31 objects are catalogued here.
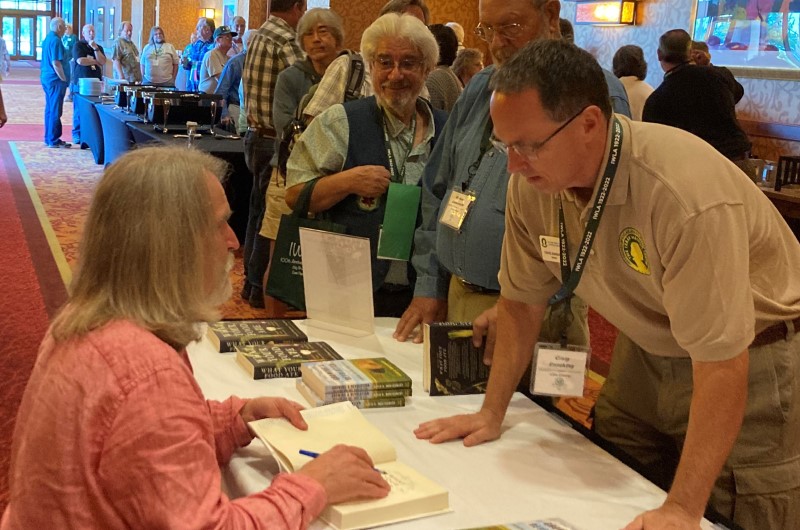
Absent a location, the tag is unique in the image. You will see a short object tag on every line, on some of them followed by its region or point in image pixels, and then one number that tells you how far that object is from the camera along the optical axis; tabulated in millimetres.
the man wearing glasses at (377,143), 2510
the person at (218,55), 10602
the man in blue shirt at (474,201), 2068
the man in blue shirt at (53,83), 12539
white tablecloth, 1378
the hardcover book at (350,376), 1727
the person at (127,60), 13422
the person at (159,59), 13312
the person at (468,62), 5262
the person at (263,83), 4570
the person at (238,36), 10828
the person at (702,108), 5004
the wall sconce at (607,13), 7332
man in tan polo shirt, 1289
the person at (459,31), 5701
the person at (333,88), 3086
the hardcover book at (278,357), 1891
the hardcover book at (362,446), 1279
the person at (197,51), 12570
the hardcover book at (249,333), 2064
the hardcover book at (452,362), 1854
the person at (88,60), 13539
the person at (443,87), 4344
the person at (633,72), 6098
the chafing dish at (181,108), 7391
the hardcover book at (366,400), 1737
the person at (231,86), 8250
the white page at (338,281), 2182
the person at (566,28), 3911
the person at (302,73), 4043
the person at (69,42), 14180
